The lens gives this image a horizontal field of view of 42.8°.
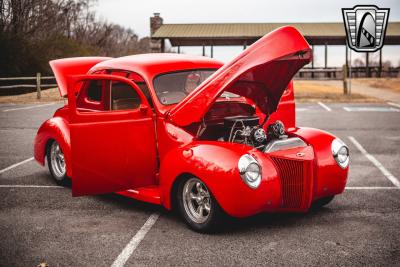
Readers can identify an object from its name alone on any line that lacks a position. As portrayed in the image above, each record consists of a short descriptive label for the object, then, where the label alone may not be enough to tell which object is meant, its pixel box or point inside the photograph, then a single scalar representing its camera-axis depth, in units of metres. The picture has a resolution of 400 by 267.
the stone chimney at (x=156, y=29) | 42.66
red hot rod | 4.62
